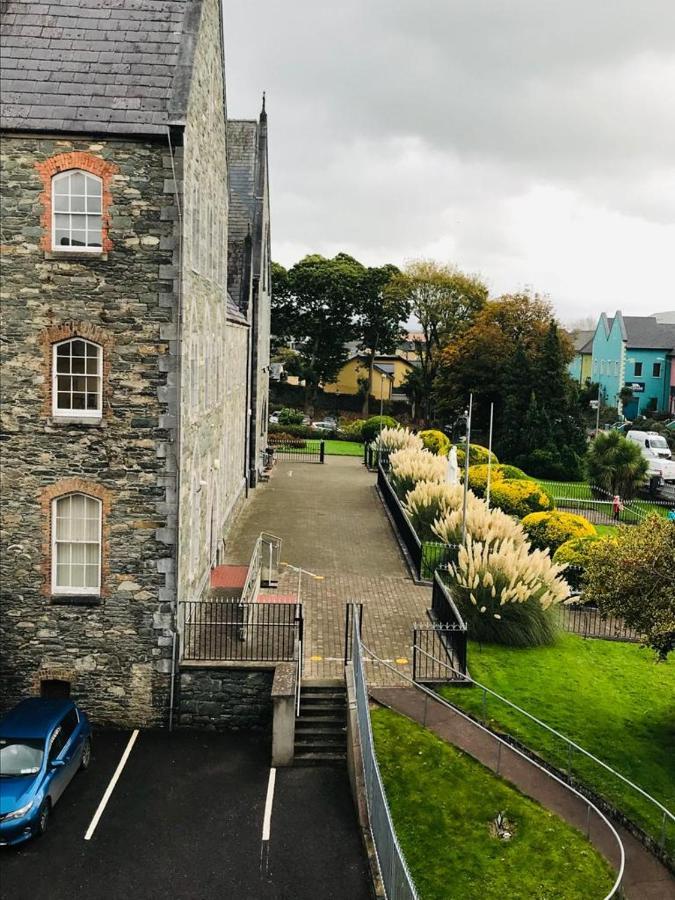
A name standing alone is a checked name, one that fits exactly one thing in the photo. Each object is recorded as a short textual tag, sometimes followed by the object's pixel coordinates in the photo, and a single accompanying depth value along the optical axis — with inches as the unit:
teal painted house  3191.4
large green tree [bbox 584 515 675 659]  535.8
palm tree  1584.6
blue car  483.5
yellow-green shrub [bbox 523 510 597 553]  1073.5
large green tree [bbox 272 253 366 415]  2790.4
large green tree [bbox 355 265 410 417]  2750.5
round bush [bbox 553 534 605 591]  957.2
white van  1819.6
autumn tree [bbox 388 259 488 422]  2588.6
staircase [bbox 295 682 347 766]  604.7
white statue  1172.4
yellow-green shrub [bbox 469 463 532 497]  1418.6
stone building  610.2
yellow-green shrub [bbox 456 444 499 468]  1697.8
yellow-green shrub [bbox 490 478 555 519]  1312.7
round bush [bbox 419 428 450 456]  1876.2
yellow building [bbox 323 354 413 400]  3225.9
